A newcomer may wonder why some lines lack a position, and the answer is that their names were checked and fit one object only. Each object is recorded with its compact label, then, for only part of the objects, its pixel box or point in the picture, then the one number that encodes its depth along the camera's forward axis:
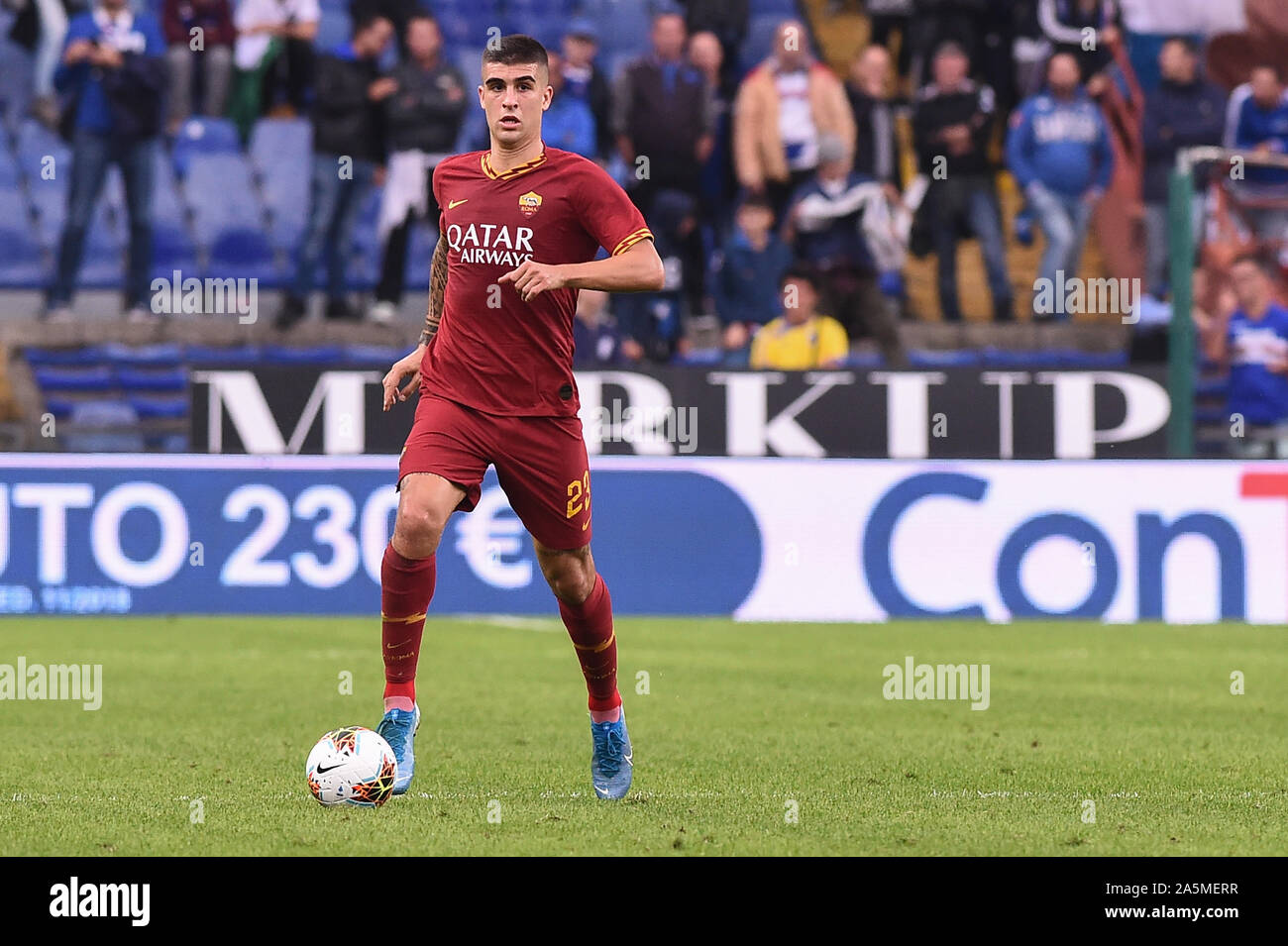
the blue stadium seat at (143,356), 15.66
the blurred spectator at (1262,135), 16.22
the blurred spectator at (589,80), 15.68
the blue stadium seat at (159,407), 15.44
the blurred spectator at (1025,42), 16.95
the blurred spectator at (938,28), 16.50
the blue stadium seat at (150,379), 15.58
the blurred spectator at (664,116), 15.62
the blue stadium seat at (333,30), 17.64
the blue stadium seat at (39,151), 17.19
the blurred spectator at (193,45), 16.50
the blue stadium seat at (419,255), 16.98
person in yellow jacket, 14.09
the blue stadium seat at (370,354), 15.38
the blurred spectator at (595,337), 14.01
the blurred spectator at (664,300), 14.84
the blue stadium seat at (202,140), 17.03
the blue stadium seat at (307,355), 15.51
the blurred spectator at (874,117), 15.95
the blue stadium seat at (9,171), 17.09
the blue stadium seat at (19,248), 16.62
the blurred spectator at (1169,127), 16.62
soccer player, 5.63
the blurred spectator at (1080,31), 16.75
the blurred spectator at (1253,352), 14.45
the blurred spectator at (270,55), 16.31
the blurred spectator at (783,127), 15.79
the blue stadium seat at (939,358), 15.76
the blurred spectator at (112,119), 15.53
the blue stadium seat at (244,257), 17.09
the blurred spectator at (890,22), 17.20
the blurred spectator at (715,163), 16.06
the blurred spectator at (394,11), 15.98
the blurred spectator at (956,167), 15.74
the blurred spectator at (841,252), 14.92
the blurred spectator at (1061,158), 15.91
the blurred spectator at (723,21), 16.72
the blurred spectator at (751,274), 15.07
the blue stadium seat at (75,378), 15.51
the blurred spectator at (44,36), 16.83
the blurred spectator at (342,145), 15.58
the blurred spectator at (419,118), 15.54
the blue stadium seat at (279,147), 17.28
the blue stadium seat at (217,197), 17.20
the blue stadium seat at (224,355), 15.75
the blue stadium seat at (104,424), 15.02
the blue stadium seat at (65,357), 15.55
